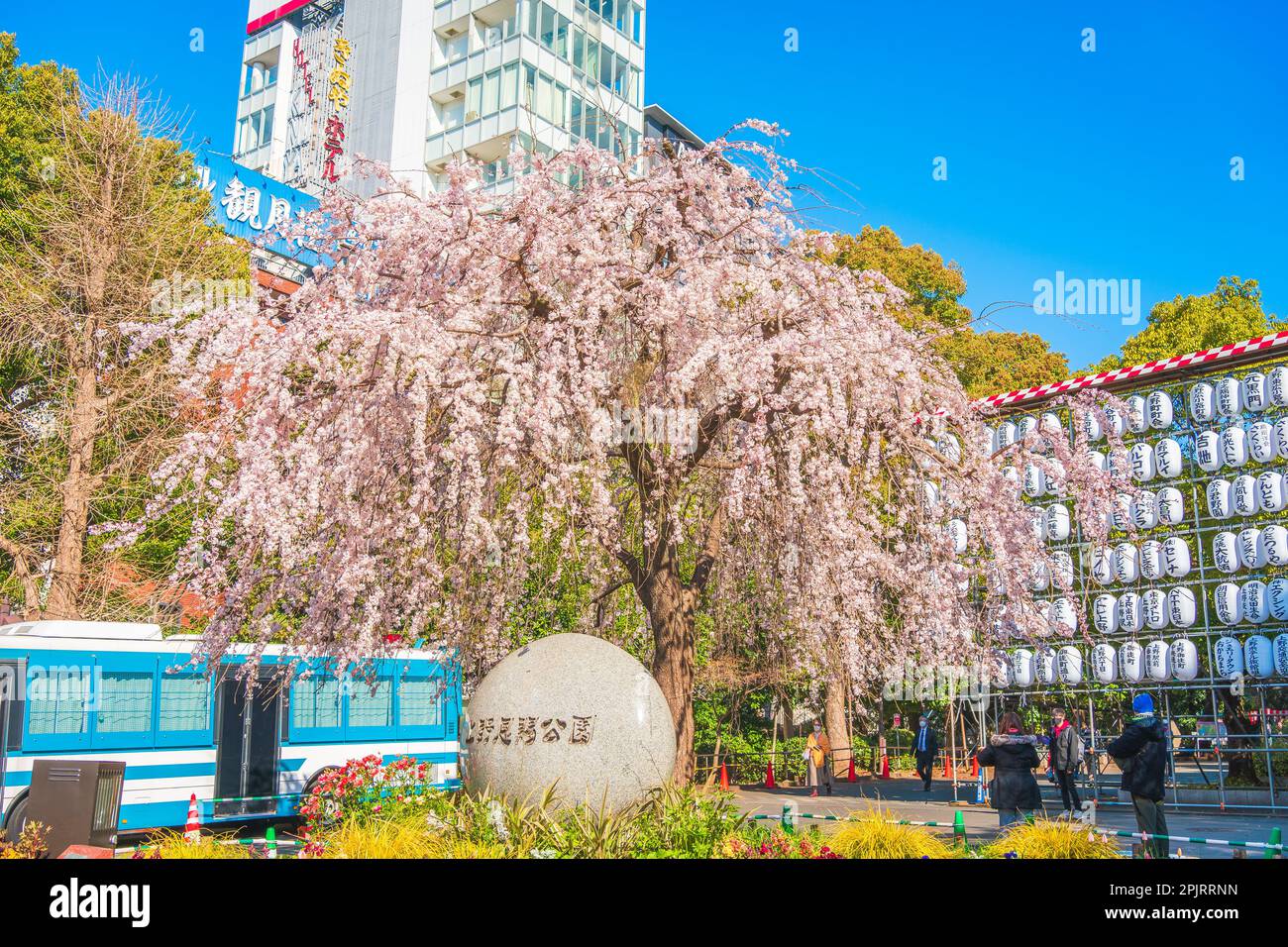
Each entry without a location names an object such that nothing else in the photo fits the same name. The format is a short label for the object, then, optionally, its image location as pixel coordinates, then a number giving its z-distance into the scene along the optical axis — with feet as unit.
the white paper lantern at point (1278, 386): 56.24
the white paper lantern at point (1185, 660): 58.03
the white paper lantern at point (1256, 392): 57.16
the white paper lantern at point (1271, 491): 56.59
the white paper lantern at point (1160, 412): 60.08
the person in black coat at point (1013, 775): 37.17
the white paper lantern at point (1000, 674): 45.37
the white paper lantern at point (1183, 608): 58.54
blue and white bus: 46.85
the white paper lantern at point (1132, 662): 59.72
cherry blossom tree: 33.58
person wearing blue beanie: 34.45
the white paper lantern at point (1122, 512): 51.49
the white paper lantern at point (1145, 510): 59.41
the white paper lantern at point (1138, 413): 59.77
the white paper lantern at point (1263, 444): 56.95
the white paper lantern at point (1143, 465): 60.54
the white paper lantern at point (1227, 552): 58.23
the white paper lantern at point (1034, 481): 54.54
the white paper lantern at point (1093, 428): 55.44
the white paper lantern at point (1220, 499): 58.29
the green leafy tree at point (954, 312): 110.32
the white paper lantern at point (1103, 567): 61.21
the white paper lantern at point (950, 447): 44.22
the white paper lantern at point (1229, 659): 57.47
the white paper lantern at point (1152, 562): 59.26
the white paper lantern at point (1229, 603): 57.57
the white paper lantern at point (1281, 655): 55.42
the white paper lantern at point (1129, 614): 59.77
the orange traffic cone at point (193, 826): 31.31
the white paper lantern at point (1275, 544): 55.52
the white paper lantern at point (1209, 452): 58.54
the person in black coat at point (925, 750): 76.64
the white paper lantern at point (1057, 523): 62.49
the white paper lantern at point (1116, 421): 59.47
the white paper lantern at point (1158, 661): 58.90
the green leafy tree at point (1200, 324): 106.52
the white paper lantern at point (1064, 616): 54.24
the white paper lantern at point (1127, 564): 60.18
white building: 145.48
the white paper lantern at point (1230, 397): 58.39
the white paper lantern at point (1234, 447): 57.72
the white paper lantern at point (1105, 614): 60.75
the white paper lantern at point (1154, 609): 59.36
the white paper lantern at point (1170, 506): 60.24
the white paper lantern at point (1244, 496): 57.31
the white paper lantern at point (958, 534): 46.65
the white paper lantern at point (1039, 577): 47.01
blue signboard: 117.29
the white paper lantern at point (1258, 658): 55.98
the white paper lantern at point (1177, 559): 59.00
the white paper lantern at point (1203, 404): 59.36
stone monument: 30.50
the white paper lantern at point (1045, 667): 62.08
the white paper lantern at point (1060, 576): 46.70
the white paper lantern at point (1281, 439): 56.65
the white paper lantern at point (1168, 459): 59.88
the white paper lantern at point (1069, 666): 61.52
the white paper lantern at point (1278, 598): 55.67
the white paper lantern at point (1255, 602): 56.49
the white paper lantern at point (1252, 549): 56.75
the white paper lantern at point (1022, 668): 63.21
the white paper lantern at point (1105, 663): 61.00
